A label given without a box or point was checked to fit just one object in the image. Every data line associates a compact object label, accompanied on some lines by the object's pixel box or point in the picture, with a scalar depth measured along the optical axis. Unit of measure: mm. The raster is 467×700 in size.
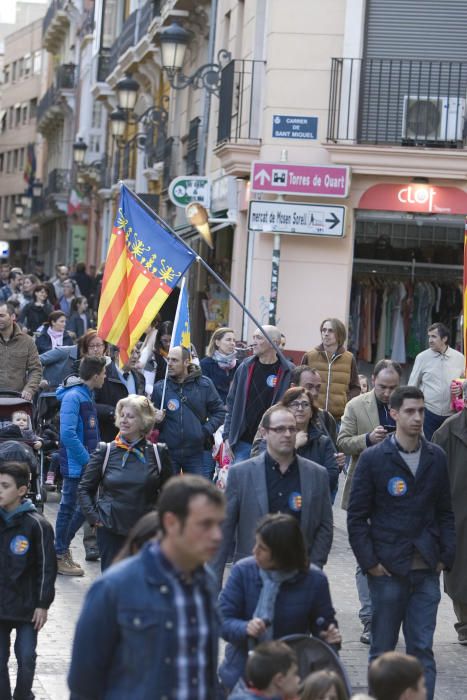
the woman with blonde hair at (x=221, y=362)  14602
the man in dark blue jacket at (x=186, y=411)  12195
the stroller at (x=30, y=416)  10859
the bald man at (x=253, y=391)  11977
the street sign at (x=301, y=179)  20141
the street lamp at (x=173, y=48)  20625
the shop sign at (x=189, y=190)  22438
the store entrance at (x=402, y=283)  21578
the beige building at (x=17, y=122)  86188
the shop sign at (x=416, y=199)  20844
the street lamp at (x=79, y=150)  46719
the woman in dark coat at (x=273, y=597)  6312
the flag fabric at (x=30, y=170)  74938
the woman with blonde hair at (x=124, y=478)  9445
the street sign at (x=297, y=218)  19391
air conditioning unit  20969
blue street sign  21188
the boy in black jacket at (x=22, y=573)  7816
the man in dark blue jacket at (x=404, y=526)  7949
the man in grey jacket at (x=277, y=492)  7594
